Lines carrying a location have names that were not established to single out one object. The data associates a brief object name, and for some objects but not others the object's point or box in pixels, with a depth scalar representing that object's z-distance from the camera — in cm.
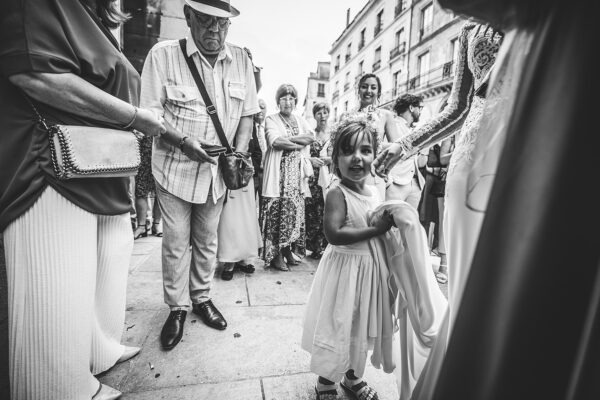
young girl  141
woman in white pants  104
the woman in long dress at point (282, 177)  361
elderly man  195
